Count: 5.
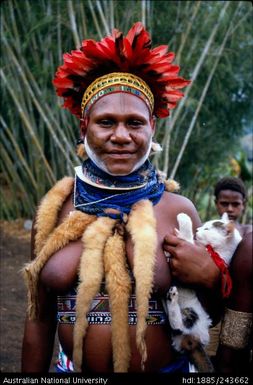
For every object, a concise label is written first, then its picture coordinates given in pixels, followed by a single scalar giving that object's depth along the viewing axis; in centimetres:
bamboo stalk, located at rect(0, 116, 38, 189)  825
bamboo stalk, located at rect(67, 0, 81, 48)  634
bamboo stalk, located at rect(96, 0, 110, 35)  636
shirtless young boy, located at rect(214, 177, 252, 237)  430
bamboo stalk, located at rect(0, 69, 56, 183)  725
